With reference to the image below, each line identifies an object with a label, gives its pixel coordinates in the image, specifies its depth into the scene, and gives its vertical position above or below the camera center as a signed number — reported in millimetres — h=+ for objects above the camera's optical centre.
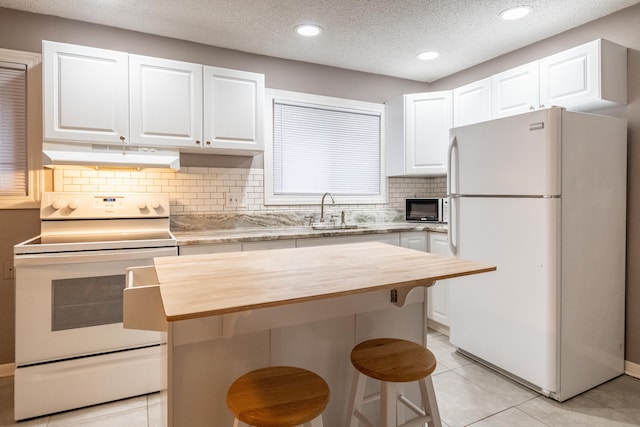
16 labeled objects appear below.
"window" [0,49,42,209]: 2490 +552
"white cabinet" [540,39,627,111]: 2395 +914
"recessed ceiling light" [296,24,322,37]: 2742 +1383
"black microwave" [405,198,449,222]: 3578 -4
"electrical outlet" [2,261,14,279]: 2506 -412
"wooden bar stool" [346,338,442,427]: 1317 -590
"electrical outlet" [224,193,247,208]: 3178 +87
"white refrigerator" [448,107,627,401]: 2150 -227
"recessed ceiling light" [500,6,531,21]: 2465 +1365
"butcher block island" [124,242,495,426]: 1078 -376
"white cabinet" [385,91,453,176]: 3549 +775
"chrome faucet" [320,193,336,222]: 3438 +46
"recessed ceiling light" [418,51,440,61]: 3273 +1410
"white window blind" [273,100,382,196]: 3438 +599
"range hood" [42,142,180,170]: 2320 +360
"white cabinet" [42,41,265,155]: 2350 +765
